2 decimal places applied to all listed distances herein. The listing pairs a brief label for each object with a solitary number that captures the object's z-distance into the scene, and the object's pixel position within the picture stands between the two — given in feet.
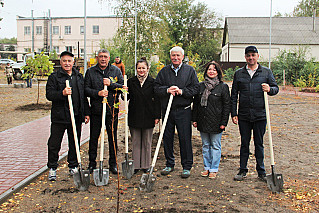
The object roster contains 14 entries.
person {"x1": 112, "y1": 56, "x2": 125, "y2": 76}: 49.40
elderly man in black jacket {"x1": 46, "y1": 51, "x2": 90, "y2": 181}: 16.30
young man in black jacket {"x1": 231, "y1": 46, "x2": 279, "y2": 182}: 16.25
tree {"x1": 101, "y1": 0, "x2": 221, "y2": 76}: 64.28
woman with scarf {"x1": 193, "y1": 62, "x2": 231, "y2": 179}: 16.98
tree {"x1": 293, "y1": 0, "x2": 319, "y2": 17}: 204.95
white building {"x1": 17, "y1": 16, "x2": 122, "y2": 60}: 169.68
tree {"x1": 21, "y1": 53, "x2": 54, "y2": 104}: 43.21
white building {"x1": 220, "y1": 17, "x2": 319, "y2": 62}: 136.98
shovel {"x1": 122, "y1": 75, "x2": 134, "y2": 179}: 16.92
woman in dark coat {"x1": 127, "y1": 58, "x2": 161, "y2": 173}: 17.49
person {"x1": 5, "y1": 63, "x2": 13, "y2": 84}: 82.74
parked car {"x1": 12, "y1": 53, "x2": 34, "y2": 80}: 99.22
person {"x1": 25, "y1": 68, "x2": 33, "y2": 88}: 77.39
